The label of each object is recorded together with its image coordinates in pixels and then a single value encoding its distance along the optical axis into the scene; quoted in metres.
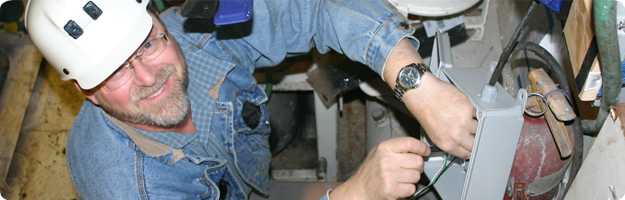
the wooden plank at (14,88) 1.56
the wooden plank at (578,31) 0.74
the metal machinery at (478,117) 0.83
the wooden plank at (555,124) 0.90
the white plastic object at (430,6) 1.34
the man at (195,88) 1.03
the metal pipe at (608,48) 0.67
